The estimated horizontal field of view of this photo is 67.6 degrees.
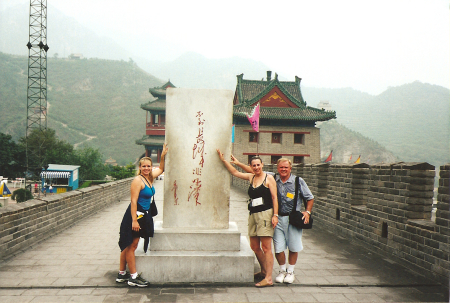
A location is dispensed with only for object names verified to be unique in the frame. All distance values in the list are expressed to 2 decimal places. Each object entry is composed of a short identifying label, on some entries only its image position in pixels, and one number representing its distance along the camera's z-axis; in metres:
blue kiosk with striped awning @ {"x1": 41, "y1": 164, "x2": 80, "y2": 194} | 31.28
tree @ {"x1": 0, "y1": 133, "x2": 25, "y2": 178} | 41.38
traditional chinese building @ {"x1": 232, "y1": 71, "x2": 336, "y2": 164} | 32.12
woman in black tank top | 4.09
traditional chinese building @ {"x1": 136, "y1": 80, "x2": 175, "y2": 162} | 49.29
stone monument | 4.43
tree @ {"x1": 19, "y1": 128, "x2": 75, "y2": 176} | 43.84
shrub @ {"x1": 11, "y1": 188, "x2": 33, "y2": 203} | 21.73
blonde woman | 3.94
